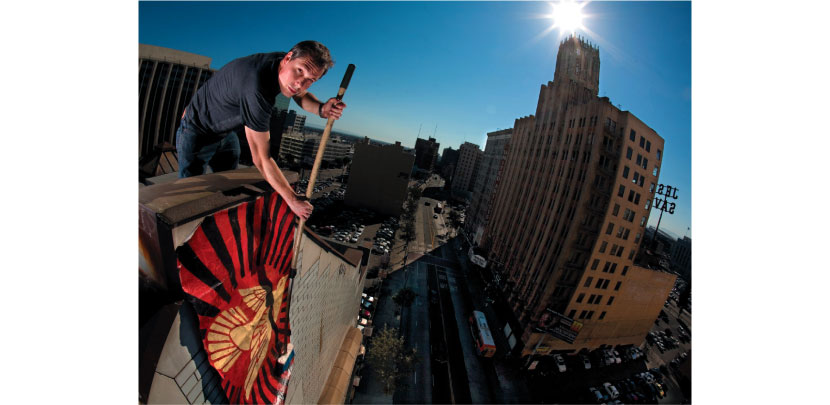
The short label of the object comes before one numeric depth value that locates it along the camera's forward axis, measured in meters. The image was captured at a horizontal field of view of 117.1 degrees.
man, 2.07
